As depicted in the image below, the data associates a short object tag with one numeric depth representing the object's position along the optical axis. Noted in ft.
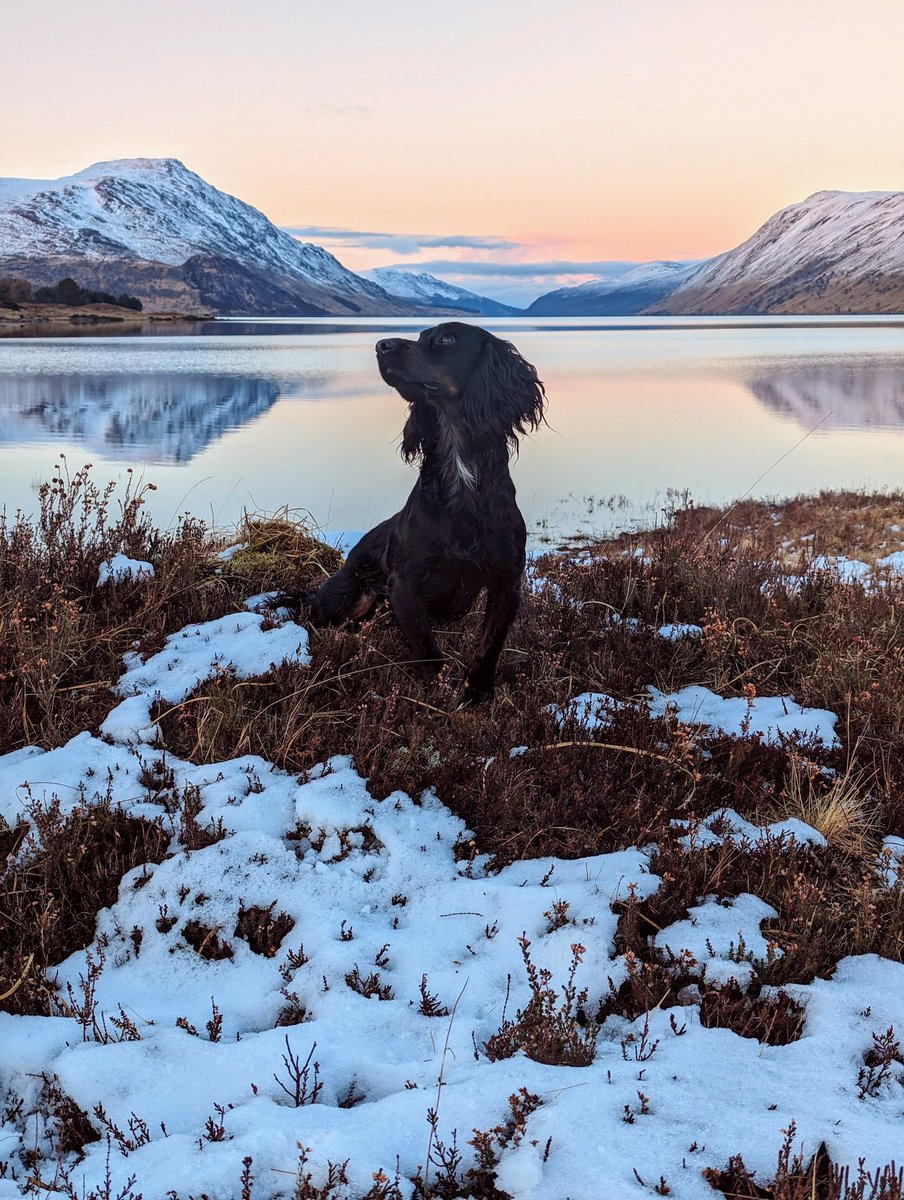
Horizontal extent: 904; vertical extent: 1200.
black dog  15.49
